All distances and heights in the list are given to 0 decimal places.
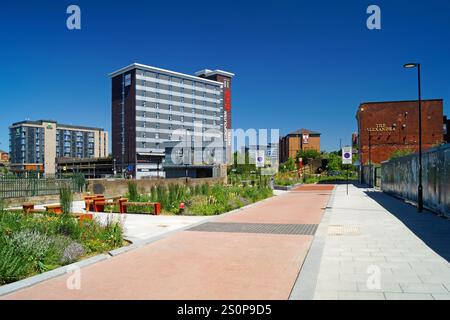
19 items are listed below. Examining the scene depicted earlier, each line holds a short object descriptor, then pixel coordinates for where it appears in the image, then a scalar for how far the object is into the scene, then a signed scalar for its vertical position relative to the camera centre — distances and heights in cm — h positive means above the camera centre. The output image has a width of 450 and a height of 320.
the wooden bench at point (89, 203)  1745 -159
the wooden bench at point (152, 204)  1571 -152
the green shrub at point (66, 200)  1073 -90
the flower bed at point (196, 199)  1633 -147
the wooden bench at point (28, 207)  1427 -145
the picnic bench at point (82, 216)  1026 -134
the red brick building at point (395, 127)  5775 +614
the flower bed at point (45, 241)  655 -152
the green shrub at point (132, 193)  1820 -118
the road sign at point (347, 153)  3043 +112
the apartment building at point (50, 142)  12606 +1030
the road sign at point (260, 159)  3206 +73
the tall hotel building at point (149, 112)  9112 +1452
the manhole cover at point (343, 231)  1069 -189
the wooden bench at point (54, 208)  1363 -142
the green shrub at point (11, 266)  621 -162
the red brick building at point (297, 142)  15888 +1102
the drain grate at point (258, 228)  1130 -189
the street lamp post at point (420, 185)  1595 -79
